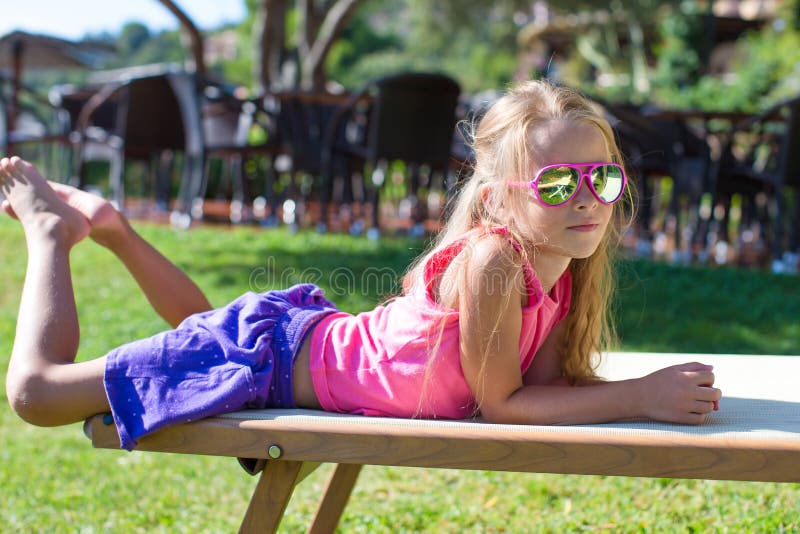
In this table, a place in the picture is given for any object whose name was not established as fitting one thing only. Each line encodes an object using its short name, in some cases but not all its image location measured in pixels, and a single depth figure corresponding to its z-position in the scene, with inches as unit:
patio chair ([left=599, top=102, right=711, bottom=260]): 239.6
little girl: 65.1
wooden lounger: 56.1
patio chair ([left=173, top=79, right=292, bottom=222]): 263.0
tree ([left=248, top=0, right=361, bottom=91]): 447.2
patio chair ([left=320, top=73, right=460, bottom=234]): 234.7
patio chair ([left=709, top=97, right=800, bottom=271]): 225.3
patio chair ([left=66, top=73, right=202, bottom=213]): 265.1
